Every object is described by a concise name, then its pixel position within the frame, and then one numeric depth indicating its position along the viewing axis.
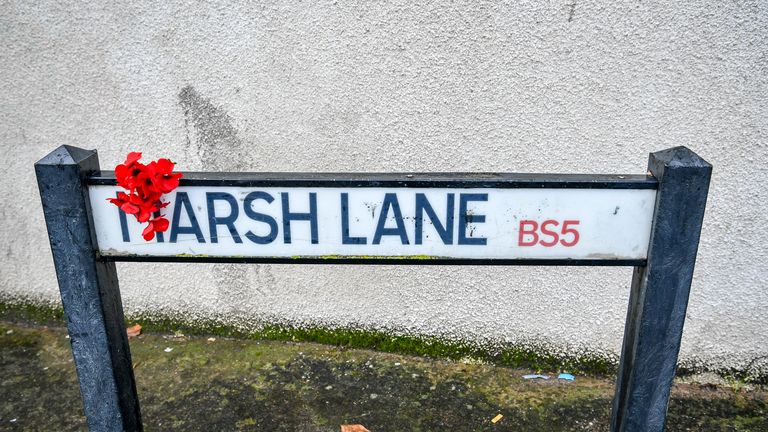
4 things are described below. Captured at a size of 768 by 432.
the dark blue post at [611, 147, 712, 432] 1.47
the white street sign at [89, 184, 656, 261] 1.56
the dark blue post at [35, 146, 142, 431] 1.57
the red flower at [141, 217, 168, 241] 1.58
